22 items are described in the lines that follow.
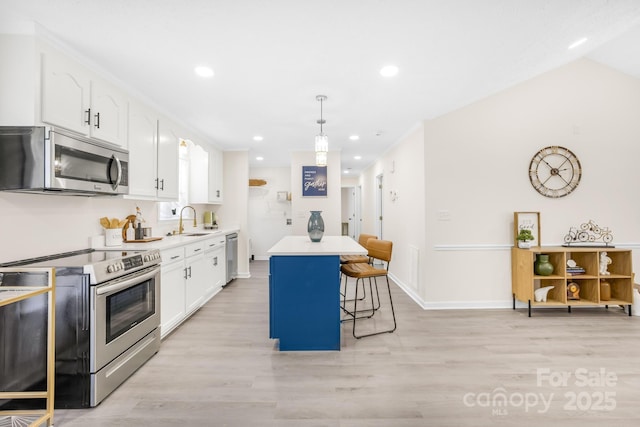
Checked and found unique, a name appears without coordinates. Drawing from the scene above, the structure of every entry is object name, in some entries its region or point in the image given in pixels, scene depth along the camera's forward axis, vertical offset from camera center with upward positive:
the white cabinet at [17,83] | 1.89 +0.84
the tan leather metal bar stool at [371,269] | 2.99 -0.53
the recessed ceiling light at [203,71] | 2.58 +1.27
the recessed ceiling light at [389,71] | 2.59 +1.28
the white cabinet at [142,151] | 2.90 +0.67
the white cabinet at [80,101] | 1.99 +0.87
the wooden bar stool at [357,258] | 3.49 -0.49
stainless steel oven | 1.86 -0.70
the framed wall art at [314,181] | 5.77 +0.68
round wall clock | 3.83 +0.58
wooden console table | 3.51 -0.70
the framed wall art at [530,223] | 3.77 -0.08
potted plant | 3.67 -0.26
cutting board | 3.08 -0.24
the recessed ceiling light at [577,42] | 2.51 +1.47
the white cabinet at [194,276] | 3.44 -0.71
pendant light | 3.03 +0.68
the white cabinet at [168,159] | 3.44 +0.69
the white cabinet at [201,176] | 4.86 +0.68
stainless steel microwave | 1.83 +0.35
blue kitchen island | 2.68 -0.75
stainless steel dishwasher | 5.09 -0.68
